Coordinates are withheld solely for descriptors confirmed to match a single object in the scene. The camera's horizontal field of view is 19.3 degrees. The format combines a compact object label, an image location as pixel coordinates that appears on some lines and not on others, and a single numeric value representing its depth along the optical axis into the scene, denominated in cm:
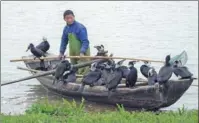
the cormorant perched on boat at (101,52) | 1181
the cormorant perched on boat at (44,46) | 1396
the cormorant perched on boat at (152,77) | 1043
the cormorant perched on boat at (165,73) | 1006
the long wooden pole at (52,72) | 1168
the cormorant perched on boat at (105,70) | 1070
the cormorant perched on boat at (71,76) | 1159
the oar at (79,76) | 1153
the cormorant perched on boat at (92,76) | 1091
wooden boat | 1028
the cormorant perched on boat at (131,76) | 1052
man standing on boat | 1214
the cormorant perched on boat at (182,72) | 1030
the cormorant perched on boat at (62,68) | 1133
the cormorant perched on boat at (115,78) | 1048
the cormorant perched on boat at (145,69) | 1073
